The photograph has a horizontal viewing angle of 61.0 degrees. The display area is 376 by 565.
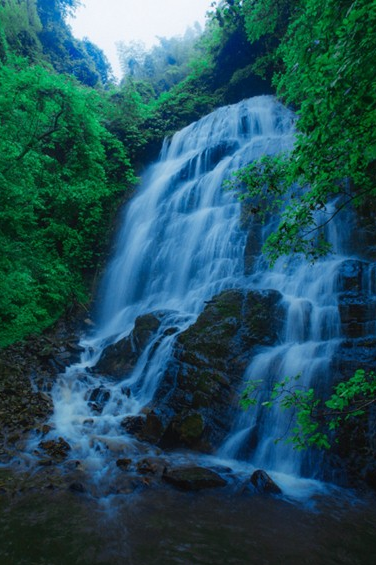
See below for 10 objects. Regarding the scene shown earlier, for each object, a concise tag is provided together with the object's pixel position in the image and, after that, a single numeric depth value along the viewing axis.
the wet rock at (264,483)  4.83
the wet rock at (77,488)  4.62
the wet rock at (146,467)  5.24
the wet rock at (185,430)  6.18
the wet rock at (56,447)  5.53
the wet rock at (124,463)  5.36
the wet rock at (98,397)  7.54
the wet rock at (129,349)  8.96
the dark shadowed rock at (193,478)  4.82
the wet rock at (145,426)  6.36
